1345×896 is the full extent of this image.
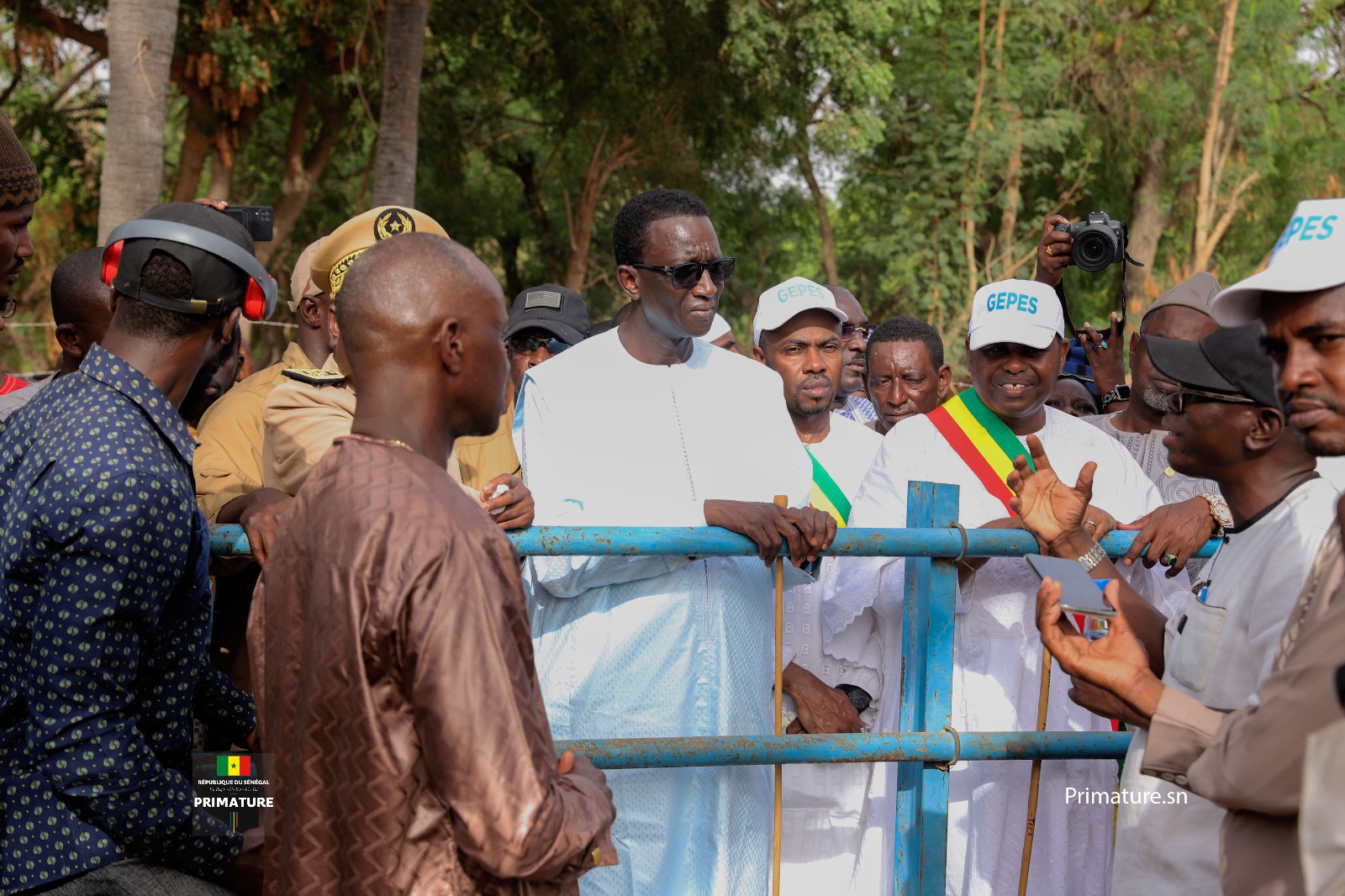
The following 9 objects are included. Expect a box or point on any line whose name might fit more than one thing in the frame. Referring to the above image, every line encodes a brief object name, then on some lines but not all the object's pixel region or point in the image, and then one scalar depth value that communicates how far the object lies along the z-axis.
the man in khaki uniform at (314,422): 3.10
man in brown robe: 1.93
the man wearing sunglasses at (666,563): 3.58
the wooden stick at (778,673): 3.35
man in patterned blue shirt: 2.30
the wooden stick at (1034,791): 3.52
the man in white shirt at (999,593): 4.03
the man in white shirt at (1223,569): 2.58
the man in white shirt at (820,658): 4.12
